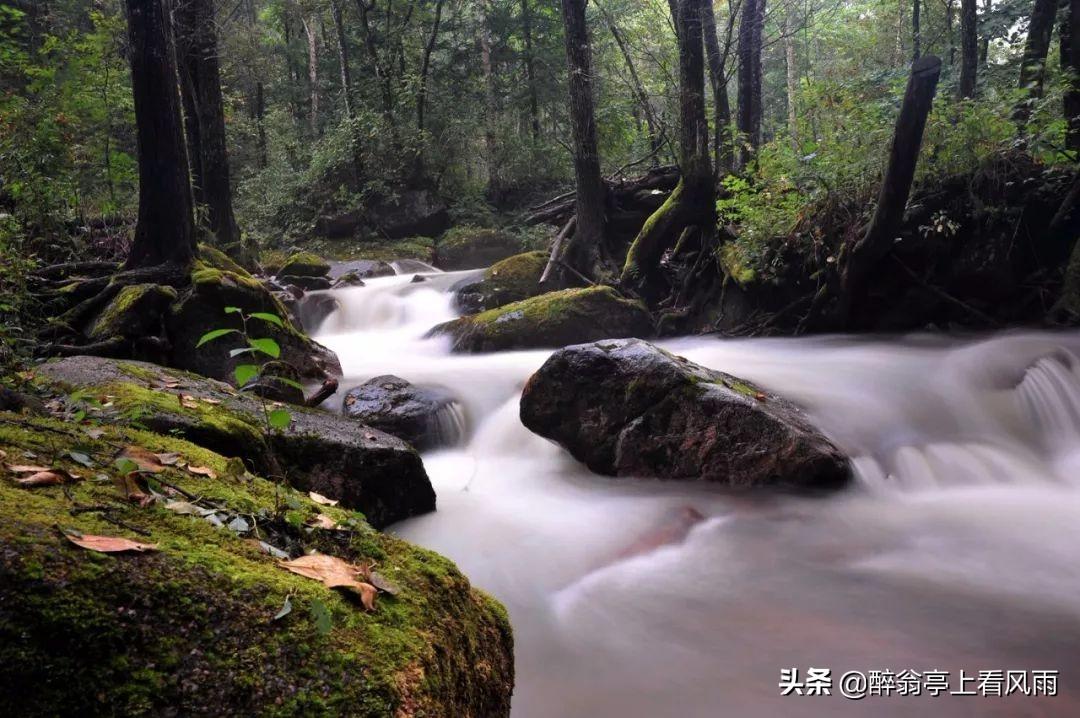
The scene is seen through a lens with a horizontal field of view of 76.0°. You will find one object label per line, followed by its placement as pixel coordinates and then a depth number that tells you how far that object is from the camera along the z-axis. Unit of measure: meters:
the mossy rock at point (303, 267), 14.59
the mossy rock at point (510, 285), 12.41
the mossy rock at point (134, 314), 6.30
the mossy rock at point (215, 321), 6.69
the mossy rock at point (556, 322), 9.70
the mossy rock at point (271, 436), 3.58
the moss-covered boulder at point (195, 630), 1.27
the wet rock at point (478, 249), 19.09
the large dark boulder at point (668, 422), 5.32
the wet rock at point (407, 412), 6.66
